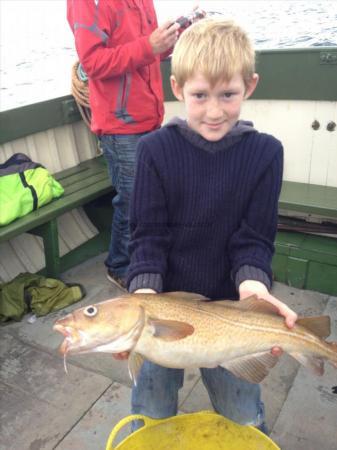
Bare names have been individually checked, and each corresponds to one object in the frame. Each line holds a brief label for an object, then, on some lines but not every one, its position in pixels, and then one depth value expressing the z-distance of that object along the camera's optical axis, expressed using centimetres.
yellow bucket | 197
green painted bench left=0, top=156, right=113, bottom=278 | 359
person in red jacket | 311
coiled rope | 438
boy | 186
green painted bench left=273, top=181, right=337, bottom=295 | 373
